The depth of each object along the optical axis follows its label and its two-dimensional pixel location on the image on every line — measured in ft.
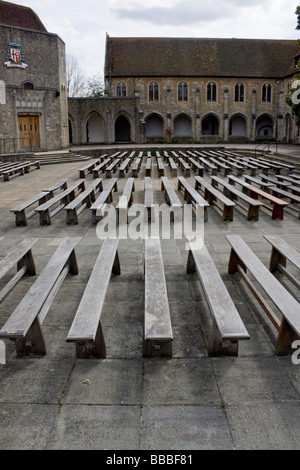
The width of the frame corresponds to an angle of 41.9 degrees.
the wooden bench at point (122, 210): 22.98
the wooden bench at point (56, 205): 23.08
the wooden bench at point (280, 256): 12.82
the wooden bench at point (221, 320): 8.75
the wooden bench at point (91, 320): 8.56
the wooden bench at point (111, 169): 43.94
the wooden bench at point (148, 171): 43.16
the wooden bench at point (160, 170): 43.91
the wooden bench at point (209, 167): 42.52
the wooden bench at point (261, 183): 28.50
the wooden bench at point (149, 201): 23.59
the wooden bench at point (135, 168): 44.12
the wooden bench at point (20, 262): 12.46
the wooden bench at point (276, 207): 22.69
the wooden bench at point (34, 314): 8.89
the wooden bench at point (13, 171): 42.78
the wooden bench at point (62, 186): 30.58
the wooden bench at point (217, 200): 23.71
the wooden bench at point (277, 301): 9.20
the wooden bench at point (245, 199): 23.34
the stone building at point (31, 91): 76.79
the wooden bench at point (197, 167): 44.50
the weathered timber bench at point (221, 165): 42.57
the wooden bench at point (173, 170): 44.51
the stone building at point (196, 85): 112.27
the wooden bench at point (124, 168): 44.24
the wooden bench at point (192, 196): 23.31
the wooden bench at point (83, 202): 23.40
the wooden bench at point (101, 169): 42.78
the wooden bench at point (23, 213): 22.63
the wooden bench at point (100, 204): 22.93
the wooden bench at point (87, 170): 42.04
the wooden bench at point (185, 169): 43.88
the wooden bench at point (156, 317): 8.77
